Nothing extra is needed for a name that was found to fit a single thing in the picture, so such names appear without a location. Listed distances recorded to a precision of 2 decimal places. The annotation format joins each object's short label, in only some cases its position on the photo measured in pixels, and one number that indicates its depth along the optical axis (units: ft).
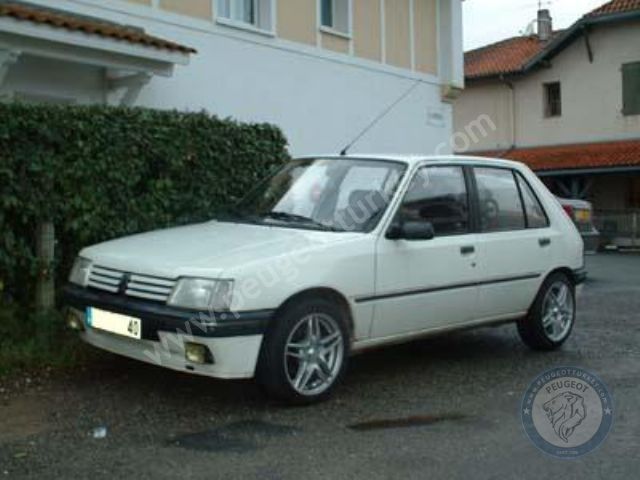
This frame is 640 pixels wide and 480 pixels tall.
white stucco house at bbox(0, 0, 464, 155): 32.89
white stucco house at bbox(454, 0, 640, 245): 95.35
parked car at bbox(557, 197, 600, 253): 46.93
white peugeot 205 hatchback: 17.87
